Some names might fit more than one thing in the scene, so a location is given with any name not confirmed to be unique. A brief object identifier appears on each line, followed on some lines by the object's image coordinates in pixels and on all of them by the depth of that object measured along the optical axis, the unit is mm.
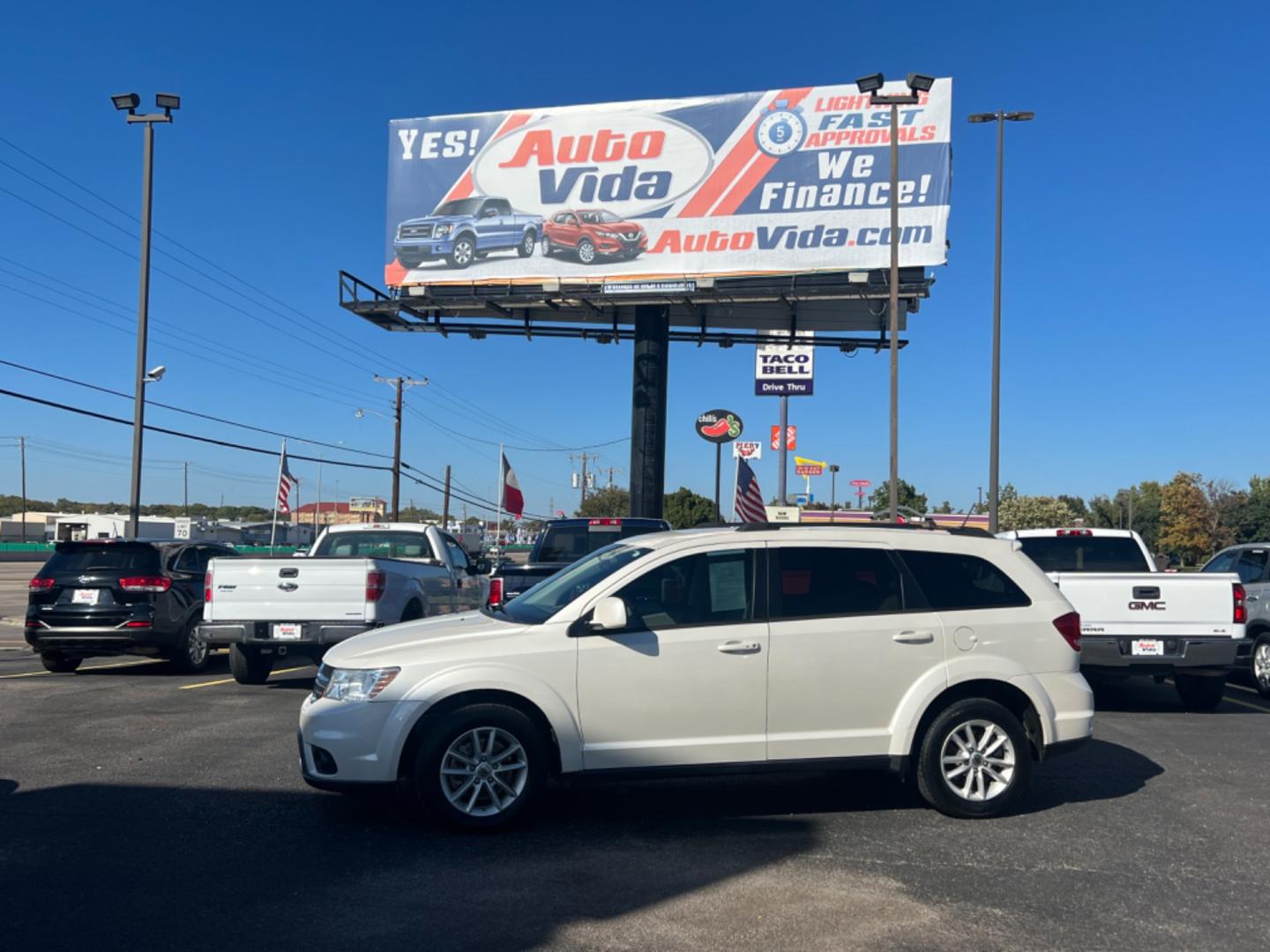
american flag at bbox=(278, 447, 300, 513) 37344
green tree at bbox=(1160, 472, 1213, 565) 74375
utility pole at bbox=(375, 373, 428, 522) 52938
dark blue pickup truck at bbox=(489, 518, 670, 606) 15867
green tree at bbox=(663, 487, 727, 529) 60022
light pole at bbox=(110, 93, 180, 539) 21641
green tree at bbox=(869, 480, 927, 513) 67375
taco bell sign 30172
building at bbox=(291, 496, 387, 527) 99312
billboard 23391
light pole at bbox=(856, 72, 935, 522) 19672
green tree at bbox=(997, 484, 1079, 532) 66188
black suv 13188
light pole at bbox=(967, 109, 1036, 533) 22516
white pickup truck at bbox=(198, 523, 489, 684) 11250
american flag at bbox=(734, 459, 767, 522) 26438
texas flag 31534
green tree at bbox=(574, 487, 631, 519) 80938
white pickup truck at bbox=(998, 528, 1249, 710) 10742
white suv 6168
